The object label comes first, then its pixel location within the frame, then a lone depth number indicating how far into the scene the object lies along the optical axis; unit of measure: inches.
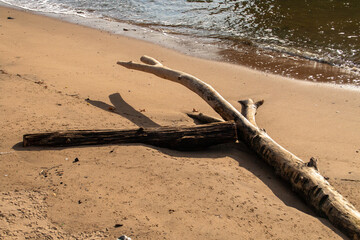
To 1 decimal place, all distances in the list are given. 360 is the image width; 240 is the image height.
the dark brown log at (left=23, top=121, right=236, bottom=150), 165.3
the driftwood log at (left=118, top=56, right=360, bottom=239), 136.1
